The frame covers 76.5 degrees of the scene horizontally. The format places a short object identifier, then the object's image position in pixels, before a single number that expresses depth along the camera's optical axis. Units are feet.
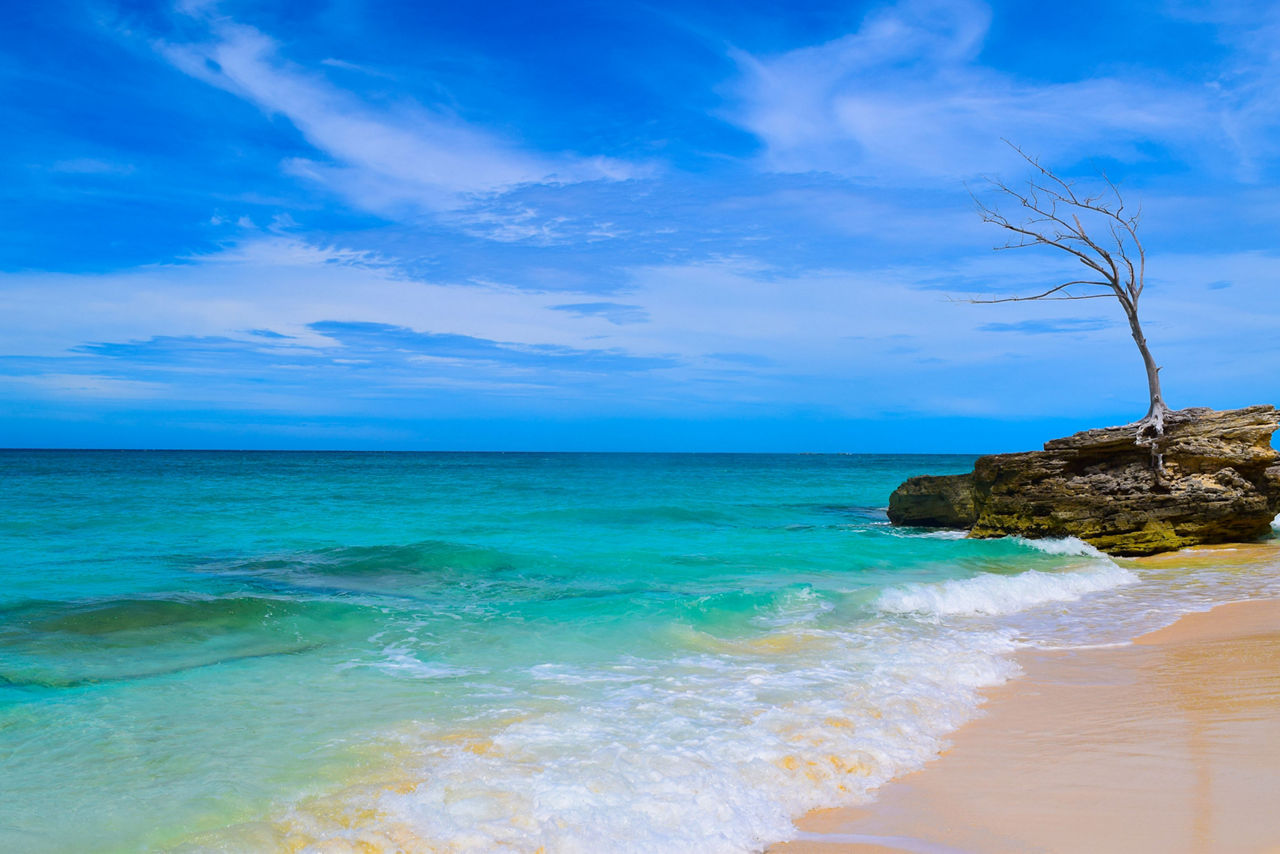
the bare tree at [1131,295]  47.01
